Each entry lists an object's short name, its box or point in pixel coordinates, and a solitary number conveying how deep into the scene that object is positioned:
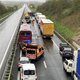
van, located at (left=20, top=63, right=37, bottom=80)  17.28
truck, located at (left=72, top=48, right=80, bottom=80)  16.48
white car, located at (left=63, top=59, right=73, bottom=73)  20.69
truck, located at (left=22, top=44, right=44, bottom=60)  25.50
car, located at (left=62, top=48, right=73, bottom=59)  26.58
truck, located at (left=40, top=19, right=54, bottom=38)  40.25
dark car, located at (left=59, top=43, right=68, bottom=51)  30.77
